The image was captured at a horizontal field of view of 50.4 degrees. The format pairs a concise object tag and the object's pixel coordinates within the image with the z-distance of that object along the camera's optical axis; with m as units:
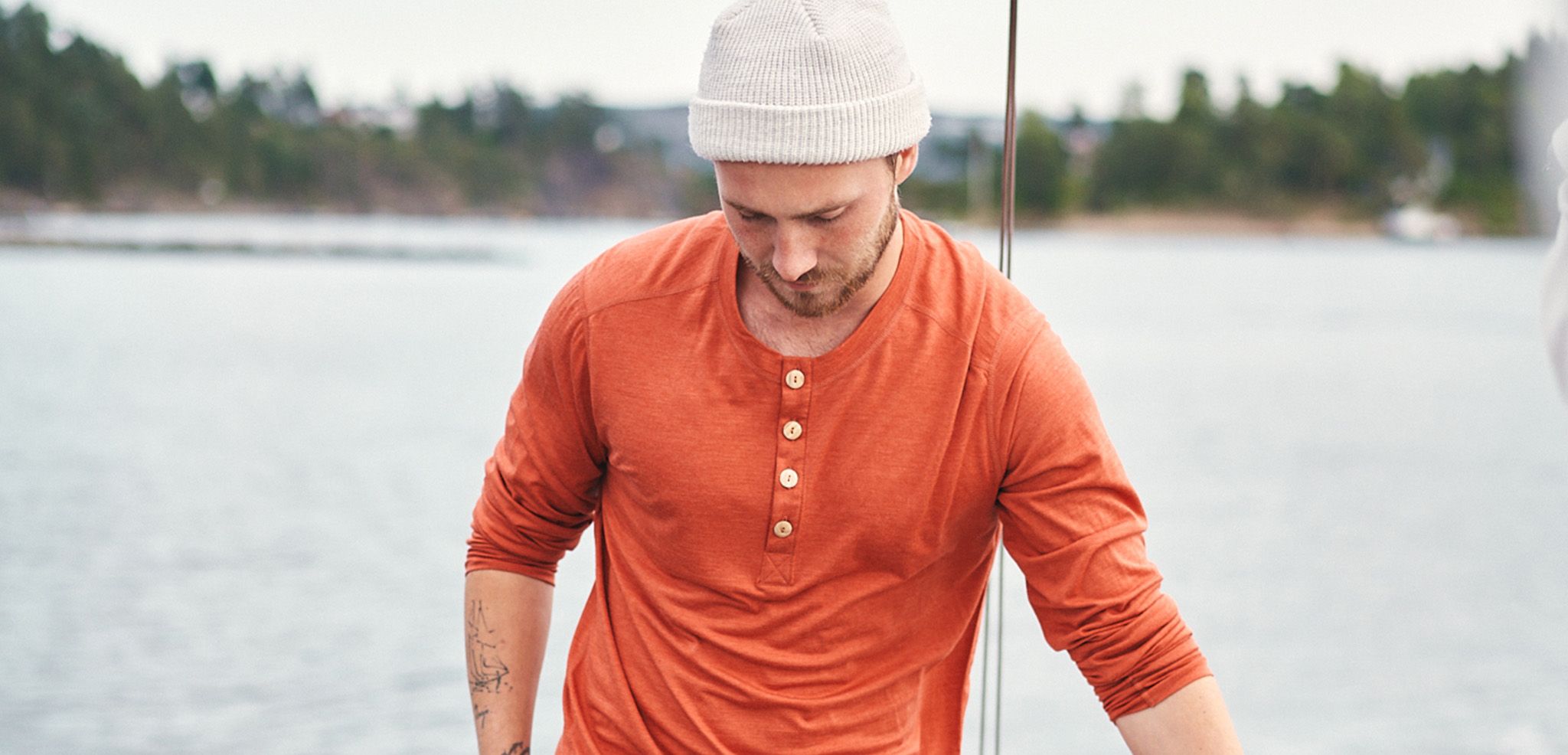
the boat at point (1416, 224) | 58.78
